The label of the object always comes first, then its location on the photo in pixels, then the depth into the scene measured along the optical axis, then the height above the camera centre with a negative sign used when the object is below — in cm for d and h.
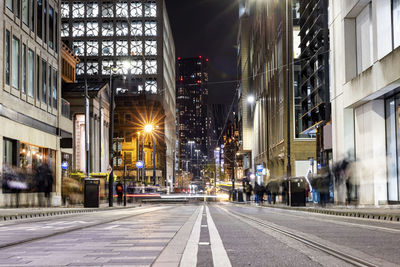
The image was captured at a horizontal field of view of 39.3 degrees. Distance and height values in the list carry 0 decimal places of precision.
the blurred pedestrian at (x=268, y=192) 5436 -204
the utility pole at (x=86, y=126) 4491 +374
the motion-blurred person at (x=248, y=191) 6856 -245
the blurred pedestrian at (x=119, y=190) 4930 -158
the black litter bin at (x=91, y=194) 3650 -138
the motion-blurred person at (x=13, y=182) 3514 -54
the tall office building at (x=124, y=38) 13312 +3215
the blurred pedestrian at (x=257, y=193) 5712 -229
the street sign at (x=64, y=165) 5312 +77
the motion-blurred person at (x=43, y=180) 3731 -45
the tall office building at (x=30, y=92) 3744 +627
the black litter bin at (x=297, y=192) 3747 -142
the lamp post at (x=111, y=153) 4006 +138
